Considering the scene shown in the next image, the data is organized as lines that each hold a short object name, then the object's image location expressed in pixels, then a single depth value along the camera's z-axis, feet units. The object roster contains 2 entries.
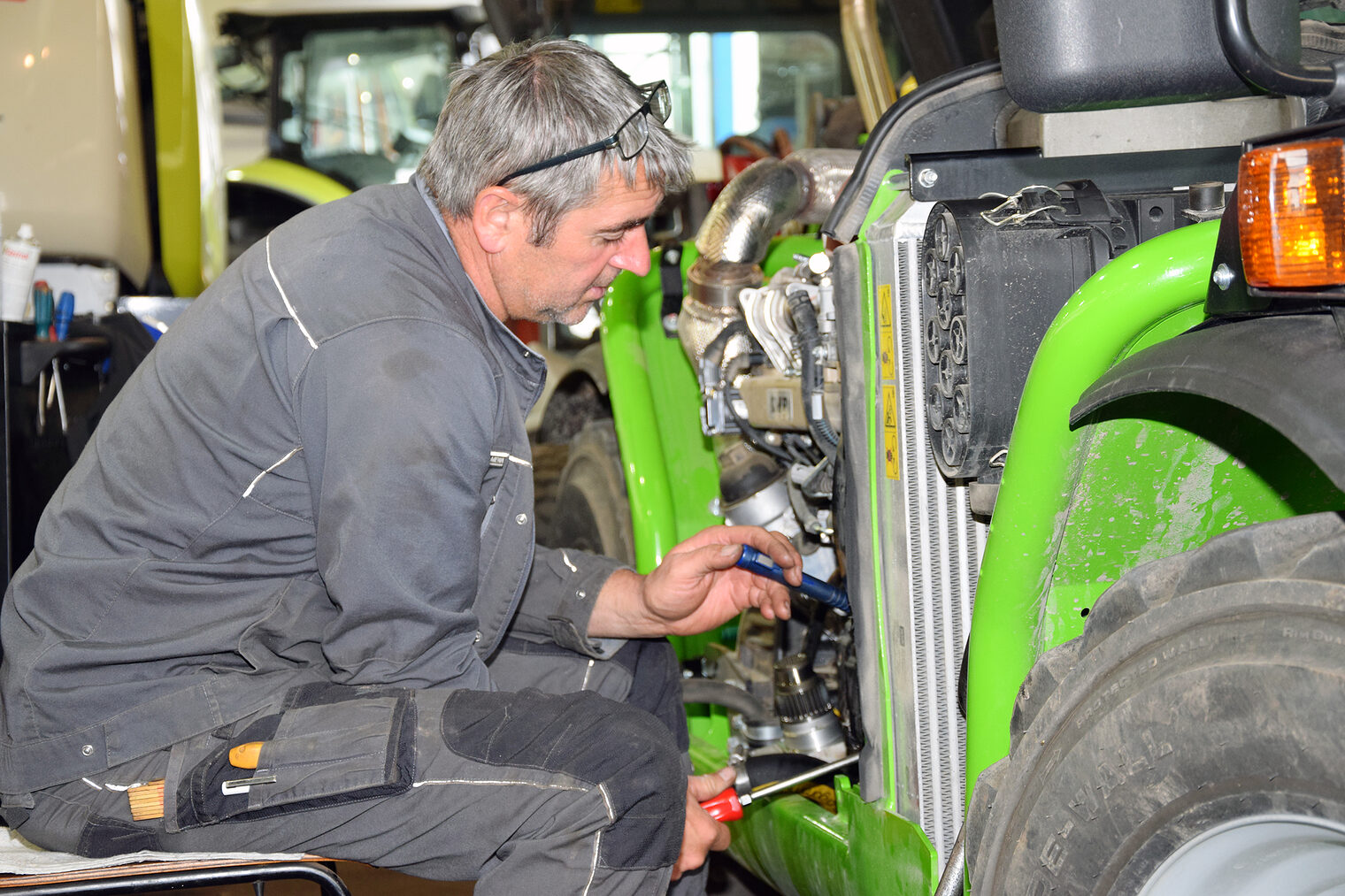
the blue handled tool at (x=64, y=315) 11.12
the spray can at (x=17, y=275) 10.39
